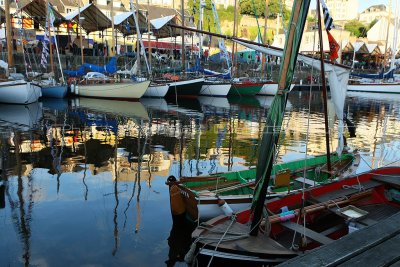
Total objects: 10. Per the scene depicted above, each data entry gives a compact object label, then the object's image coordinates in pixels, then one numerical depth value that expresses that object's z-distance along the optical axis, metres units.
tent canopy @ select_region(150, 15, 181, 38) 47.14
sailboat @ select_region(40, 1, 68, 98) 34.50
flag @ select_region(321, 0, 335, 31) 8.96
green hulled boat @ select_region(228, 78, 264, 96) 40.94
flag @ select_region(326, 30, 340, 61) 8.81
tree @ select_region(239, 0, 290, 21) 113.49
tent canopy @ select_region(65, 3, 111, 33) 45.38
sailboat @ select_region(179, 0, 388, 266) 5.08
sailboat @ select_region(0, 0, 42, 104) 27.75
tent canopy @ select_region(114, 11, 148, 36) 46.50
